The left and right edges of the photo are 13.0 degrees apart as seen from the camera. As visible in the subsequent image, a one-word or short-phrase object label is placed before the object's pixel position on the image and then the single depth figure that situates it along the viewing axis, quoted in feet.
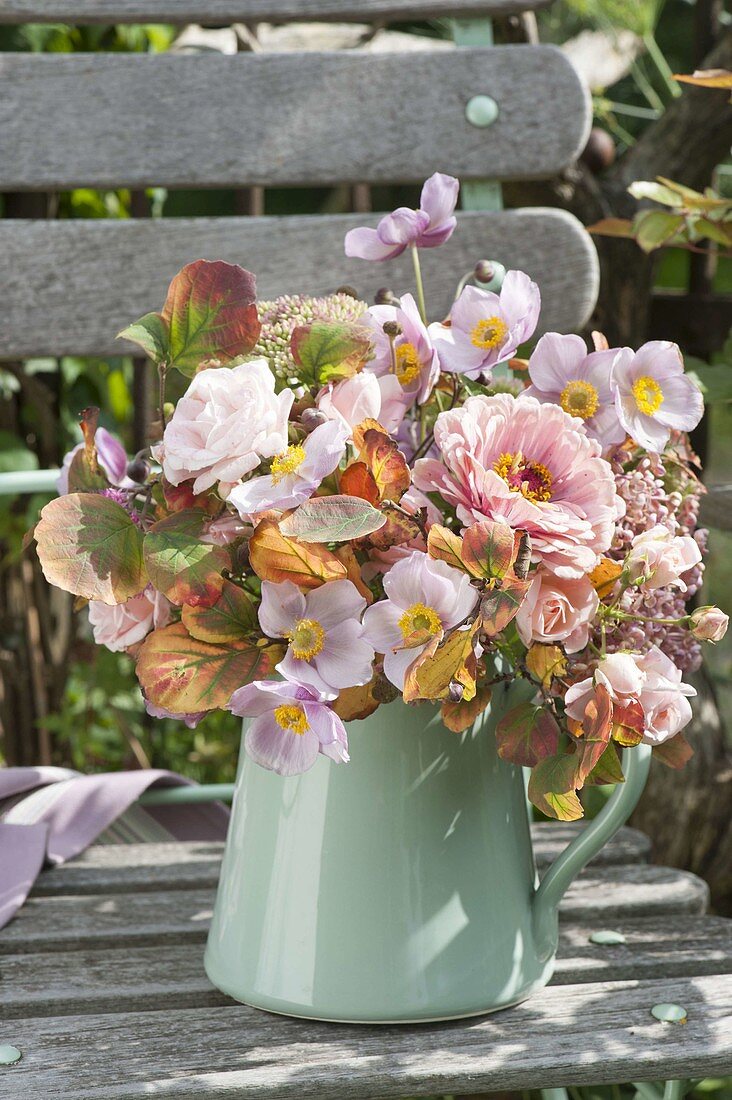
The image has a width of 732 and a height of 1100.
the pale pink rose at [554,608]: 4.97
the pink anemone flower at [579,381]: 5.12
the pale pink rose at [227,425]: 4.92
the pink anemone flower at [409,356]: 5.11
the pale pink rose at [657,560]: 5.01
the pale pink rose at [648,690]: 4.97
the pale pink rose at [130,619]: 5.15
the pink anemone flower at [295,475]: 4.90
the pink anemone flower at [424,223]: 5.24
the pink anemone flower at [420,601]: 4.89
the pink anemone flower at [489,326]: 5.13
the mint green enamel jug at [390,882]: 5.20
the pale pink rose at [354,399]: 5.04
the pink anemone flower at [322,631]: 4.93
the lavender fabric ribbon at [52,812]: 5.95
